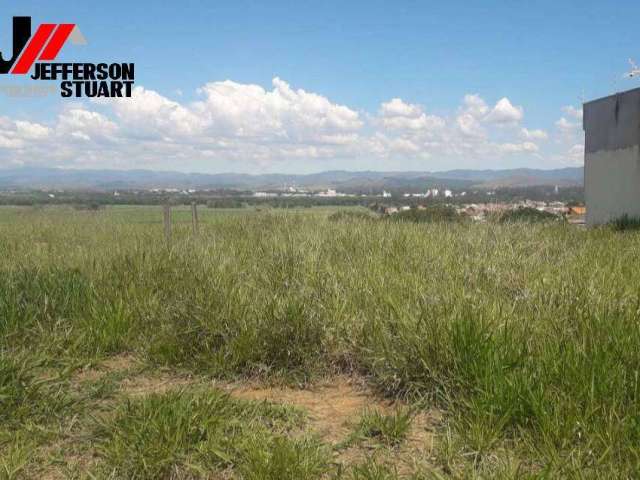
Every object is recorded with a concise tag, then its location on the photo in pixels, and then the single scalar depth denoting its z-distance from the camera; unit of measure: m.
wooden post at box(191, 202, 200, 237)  11.95
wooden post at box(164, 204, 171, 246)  9.84
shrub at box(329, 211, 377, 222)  11.15
